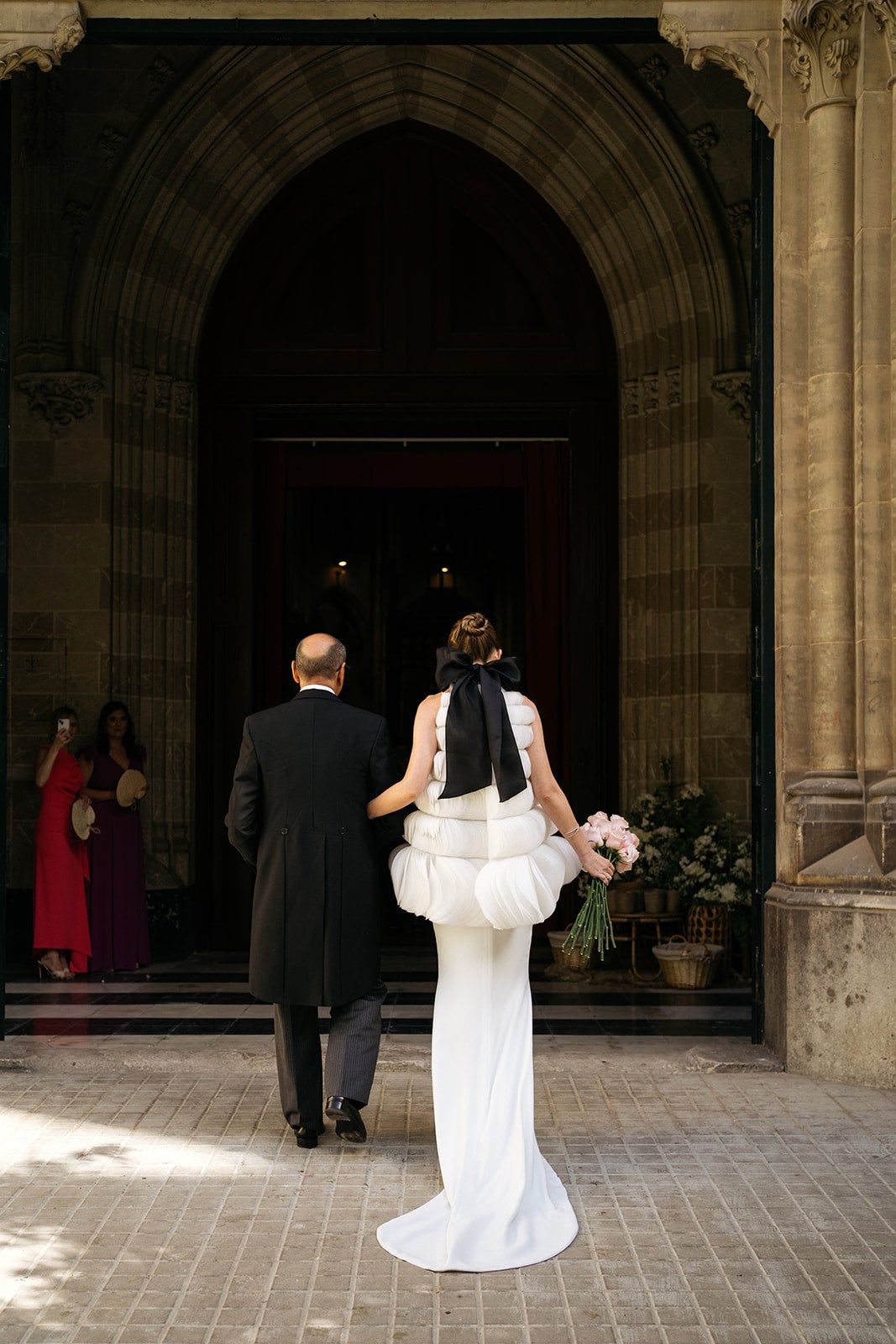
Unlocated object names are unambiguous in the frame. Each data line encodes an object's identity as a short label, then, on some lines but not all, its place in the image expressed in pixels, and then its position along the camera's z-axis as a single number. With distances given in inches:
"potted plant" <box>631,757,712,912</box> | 374.9
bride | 163.9
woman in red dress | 373.1
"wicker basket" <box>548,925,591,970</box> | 370.6
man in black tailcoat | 194.7
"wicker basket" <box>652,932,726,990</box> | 348.8
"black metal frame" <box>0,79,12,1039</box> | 270.8
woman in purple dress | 384.2
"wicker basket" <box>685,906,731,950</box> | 365.4
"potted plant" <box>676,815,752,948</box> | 360.8
